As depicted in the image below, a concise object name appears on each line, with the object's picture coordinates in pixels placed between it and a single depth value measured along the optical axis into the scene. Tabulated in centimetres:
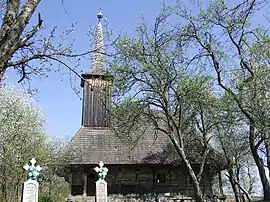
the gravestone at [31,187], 1119
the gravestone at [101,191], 1258
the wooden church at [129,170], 1918
